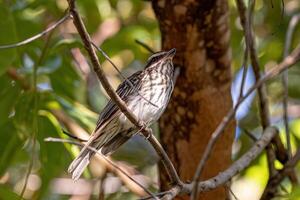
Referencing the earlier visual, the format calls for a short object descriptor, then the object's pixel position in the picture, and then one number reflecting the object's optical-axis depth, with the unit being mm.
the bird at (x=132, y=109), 6797
